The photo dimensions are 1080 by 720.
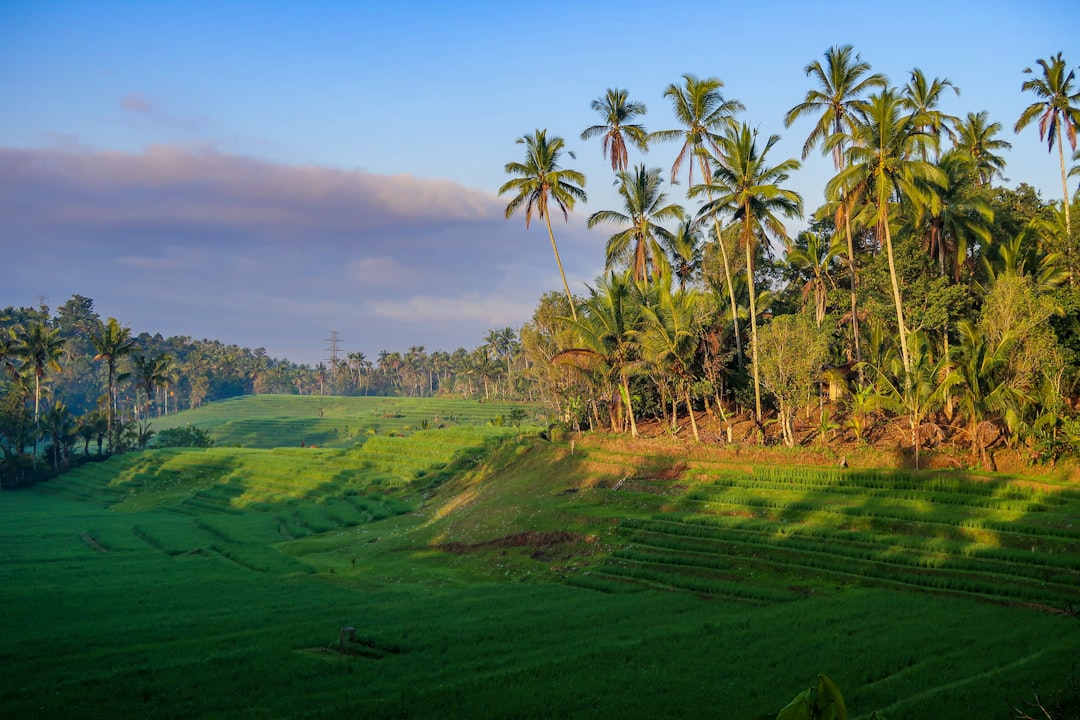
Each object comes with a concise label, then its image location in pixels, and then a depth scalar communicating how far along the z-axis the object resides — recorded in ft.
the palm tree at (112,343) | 292.61
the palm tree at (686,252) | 186.09
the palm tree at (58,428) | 290.56
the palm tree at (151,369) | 317.42
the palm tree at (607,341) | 162.40
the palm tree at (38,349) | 280.51
